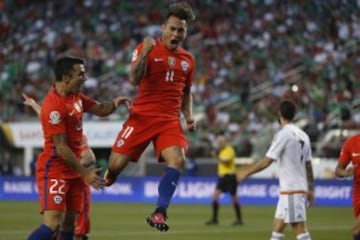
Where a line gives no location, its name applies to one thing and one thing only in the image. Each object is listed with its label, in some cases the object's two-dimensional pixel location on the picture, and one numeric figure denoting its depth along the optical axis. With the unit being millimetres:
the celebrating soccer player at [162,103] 12414
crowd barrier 30688
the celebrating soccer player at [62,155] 11625
